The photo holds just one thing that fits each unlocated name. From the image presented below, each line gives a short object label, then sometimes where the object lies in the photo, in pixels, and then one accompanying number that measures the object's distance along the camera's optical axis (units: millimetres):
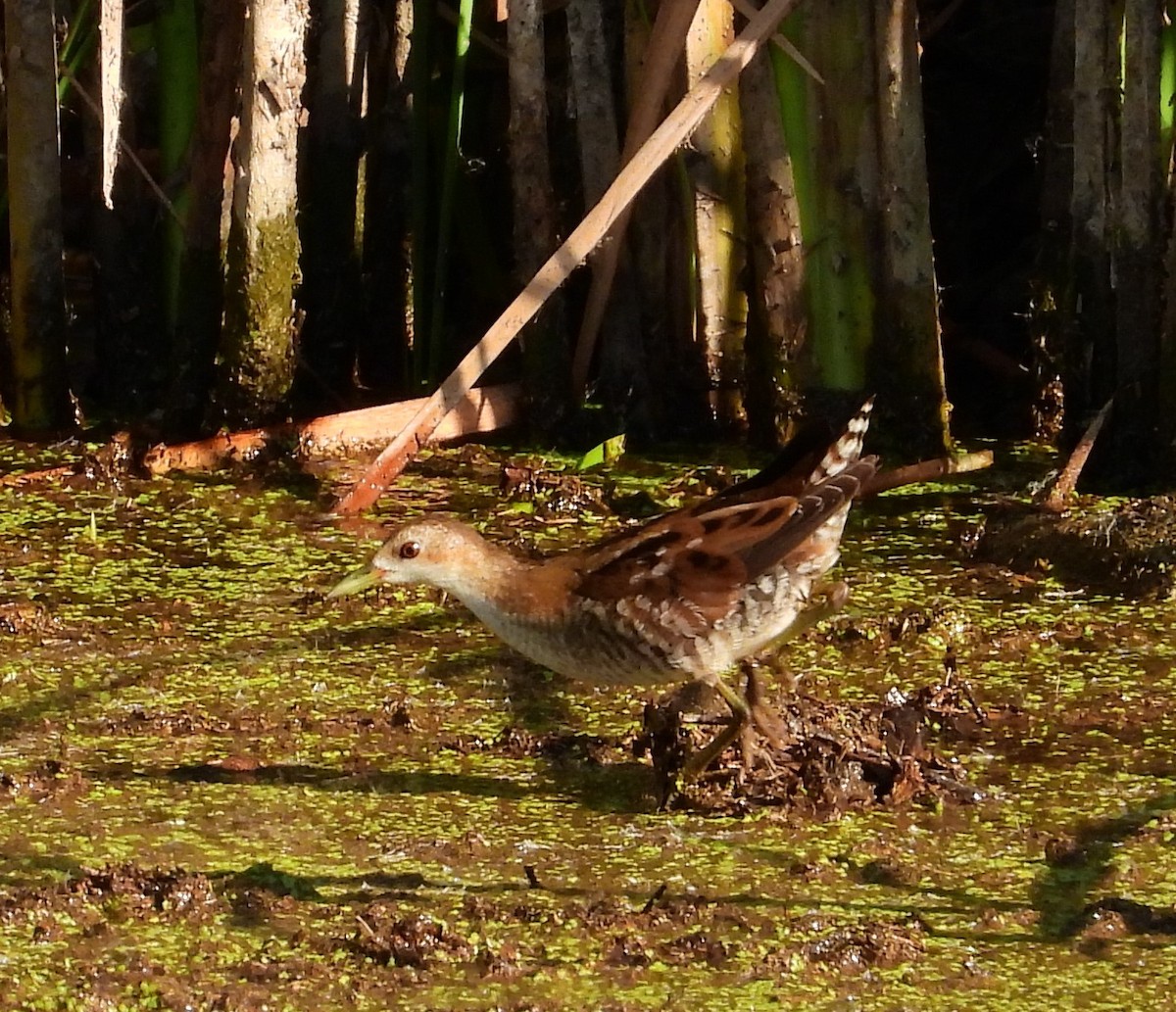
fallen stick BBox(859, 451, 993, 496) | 10547
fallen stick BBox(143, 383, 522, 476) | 11078
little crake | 7465
